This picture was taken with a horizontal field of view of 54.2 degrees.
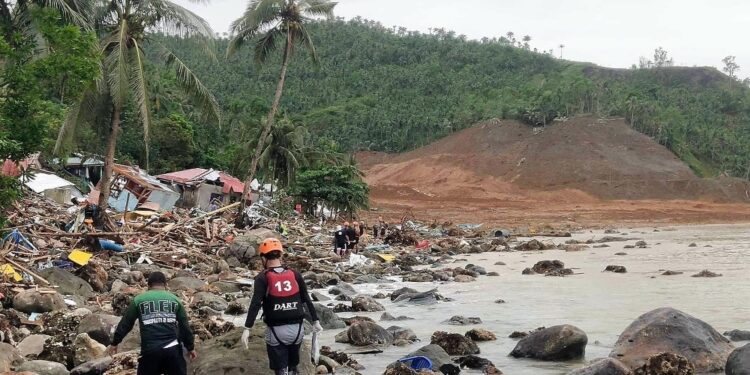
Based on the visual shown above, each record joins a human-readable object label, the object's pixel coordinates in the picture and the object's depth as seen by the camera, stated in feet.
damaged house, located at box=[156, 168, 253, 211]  118.01
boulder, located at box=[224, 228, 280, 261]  63.29
